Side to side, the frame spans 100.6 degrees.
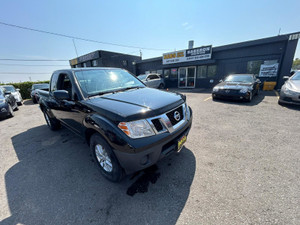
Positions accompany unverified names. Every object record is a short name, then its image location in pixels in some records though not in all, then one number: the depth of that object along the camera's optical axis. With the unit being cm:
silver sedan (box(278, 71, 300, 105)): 493
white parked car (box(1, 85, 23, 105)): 906
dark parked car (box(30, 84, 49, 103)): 981
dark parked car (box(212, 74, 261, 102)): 597
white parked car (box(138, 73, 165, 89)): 1099
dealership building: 866
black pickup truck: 159
